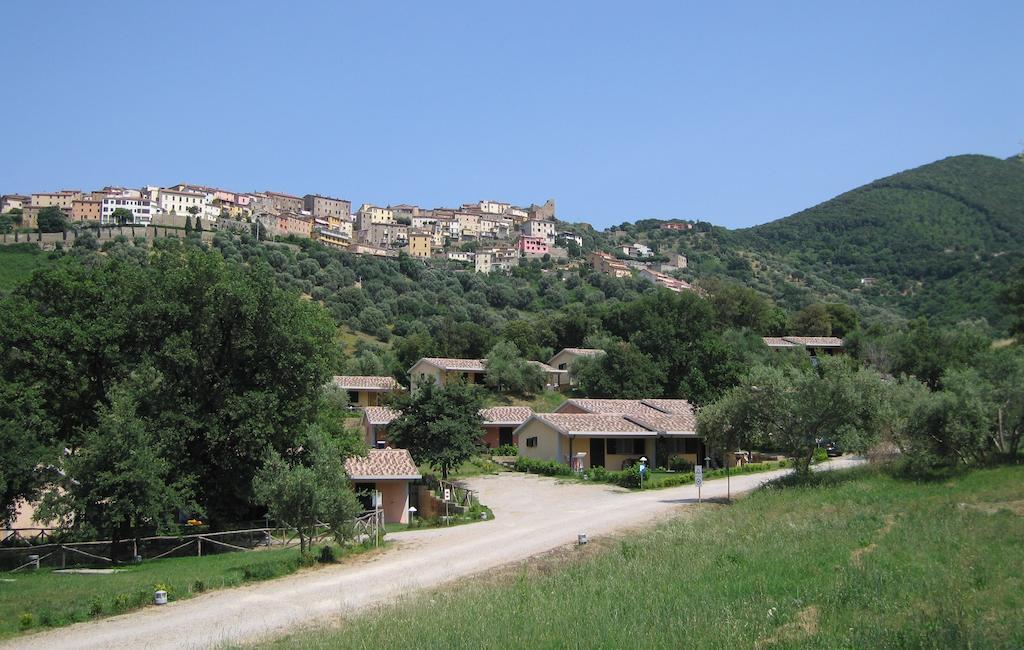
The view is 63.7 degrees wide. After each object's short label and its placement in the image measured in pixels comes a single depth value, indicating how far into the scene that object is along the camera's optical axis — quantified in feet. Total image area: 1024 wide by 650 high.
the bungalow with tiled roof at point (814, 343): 294.87
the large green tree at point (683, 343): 191.52
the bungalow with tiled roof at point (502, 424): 195.31
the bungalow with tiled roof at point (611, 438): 153.79
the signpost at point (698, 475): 103.30
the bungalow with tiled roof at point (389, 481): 107.24
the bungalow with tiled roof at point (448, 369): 246.06
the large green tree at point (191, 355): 94.38
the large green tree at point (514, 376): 235.81
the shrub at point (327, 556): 77.05
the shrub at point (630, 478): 129.39
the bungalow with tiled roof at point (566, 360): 266.36
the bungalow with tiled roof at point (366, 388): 230.89
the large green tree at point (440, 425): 131.44
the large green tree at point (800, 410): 105.40
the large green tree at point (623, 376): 209.77
